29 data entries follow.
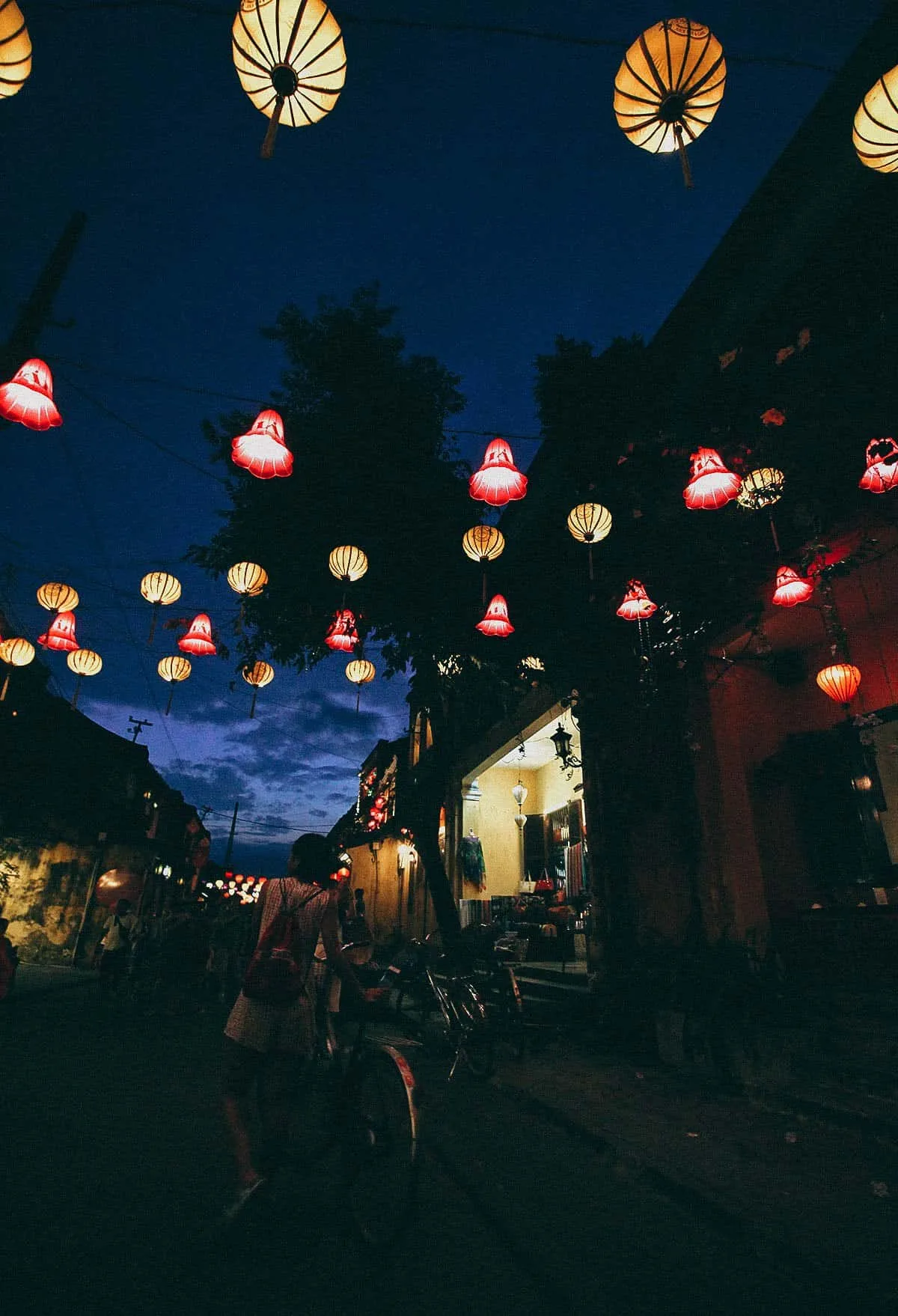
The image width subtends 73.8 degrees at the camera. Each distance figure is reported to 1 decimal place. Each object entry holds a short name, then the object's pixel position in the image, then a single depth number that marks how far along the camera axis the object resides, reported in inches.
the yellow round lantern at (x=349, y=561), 358.3
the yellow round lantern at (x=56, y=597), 393.4
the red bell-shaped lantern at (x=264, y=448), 277.4
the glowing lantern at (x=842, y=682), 301.4
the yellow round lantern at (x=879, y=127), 146.9
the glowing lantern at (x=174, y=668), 432.5
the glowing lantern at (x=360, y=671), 446.6
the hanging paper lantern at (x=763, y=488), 281.3
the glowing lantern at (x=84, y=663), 448.5
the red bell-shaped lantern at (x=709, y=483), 248.5
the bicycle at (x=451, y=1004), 288.7
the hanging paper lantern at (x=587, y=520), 325.1
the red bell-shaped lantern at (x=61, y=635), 396.5
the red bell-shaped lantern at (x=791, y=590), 272.5
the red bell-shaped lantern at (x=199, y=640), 384.2
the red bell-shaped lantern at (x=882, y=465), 228.2
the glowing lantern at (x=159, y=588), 364.5
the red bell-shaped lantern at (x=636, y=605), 330.3
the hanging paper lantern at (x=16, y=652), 476.7
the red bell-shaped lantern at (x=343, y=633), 390.9
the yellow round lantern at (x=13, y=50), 156.3
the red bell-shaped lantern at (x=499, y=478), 303.1
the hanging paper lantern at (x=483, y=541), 352.8
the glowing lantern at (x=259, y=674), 451.2
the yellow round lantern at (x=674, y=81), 155.7
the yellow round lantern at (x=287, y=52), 152.1
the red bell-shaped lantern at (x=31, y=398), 249.4
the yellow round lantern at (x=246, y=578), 358.3
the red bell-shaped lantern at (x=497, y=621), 374.3
